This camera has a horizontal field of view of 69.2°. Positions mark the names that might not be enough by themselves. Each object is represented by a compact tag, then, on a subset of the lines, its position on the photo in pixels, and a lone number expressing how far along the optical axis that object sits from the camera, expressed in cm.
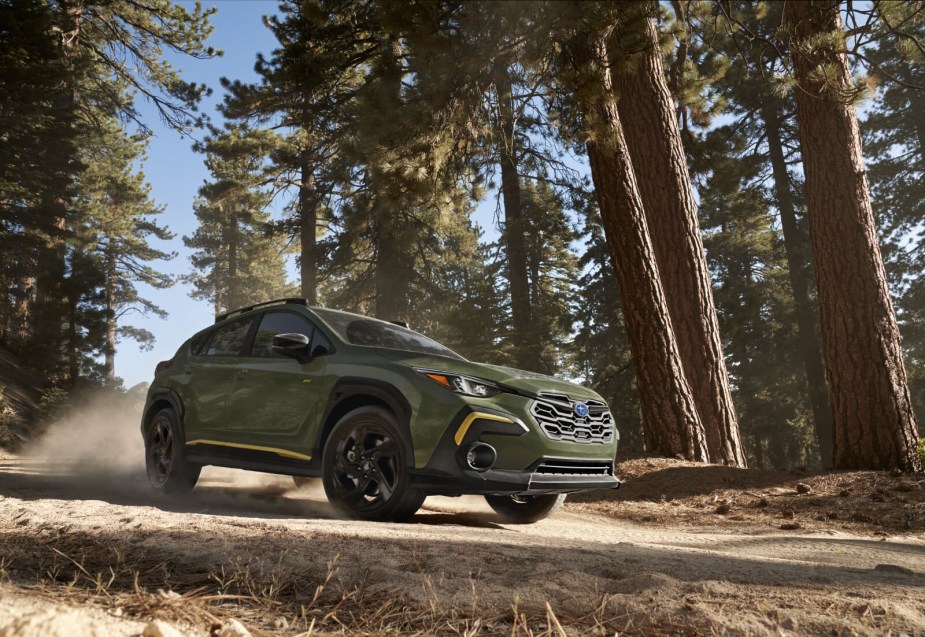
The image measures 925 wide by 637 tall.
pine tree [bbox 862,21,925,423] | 2717
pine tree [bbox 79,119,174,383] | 3700
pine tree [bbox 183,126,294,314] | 2420
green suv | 486
